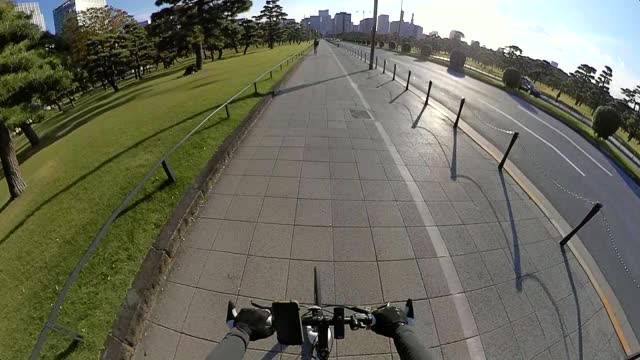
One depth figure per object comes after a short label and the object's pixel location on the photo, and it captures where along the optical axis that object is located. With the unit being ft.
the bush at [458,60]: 103.71
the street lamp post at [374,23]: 65.68
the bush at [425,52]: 135.07
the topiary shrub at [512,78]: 74.90
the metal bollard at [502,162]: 25.41
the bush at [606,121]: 46.37
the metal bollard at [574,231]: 16.00
